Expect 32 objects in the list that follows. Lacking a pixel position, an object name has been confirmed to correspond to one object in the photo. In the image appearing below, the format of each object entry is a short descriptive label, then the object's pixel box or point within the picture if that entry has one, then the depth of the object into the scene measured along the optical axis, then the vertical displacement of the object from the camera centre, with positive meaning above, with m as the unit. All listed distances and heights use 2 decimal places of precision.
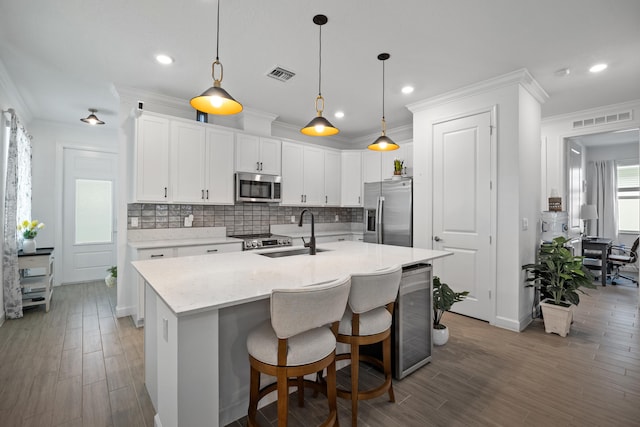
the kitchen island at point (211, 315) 1.34 -0.51
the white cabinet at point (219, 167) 4.02 +0.65
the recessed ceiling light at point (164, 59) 2.88 +1.50
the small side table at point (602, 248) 5.16 -0.54
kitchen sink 2.69 -0.35
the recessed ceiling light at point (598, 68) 3.05 +1.52
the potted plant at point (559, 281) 3.12 -0.69
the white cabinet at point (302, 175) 4.86 +0.67
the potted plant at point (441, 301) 2.75 -0.78
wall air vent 4.10 +1.37
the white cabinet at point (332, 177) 5.40 +0.69
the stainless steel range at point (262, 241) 4.02 -0.36
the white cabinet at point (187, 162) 3.73 +0.66
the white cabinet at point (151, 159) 3.48 +0.65
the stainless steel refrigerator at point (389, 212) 4.34 +0.05
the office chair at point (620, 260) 5.26 -0.75
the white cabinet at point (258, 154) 4.31 +0.90
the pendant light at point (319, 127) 2.36 +0.73
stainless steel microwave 4.26 +0.40
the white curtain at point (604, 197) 6.55 +0.42
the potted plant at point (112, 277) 3.98 -0.84
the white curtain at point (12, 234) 3.44 -0.23
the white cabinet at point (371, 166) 5.26 +0.88
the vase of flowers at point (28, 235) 3.82 -0.28
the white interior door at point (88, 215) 5.21 -0.01
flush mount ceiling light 4.37 +1.38
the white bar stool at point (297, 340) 1.38 -0.63
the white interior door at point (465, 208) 3.47 +0.09
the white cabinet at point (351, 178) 5.55 +0.69
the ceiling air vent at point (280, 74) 3.20 +1.53
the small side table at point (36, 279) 3.69 -0.83
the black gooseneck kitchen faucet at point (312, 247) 2.60 -0.28
